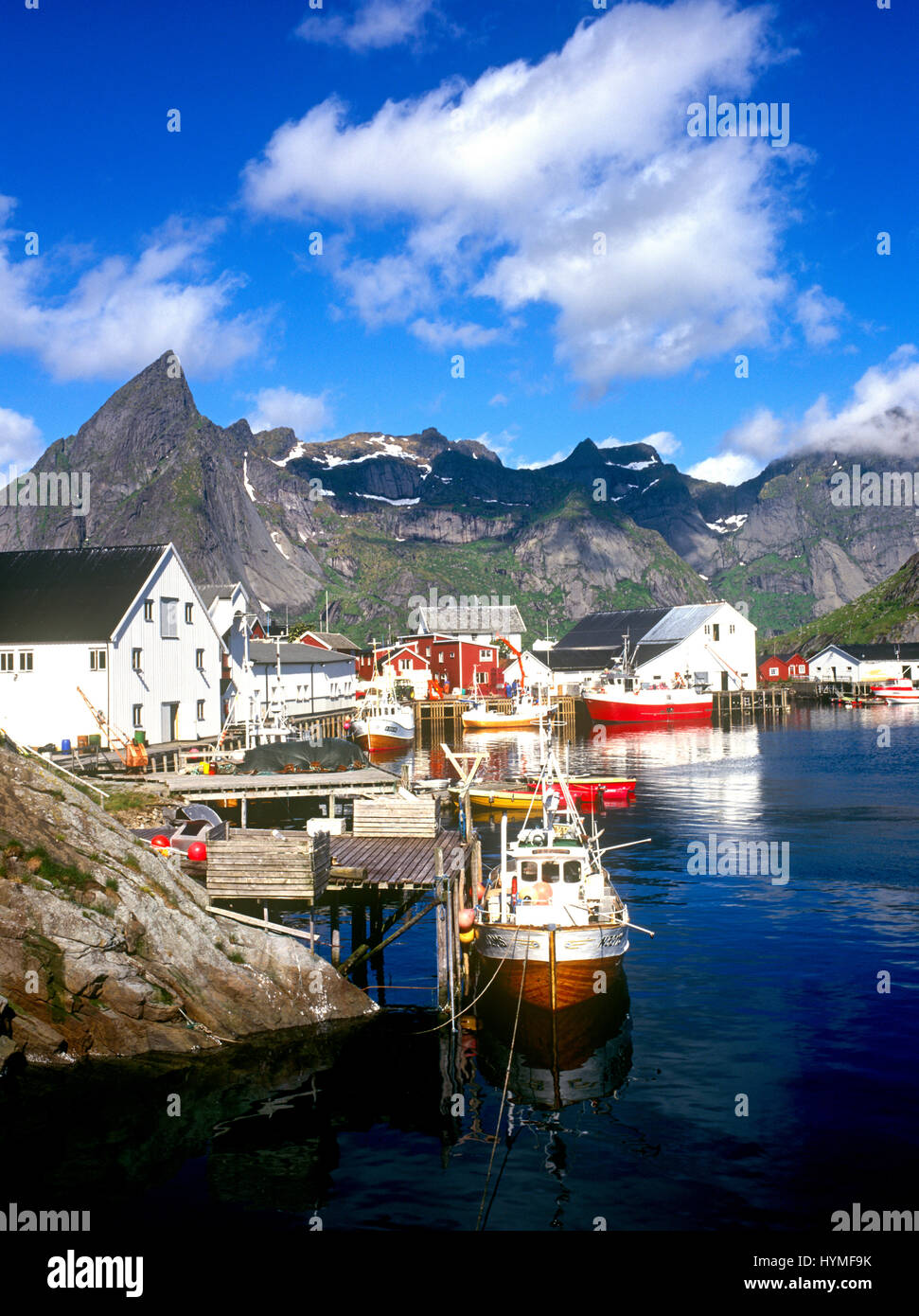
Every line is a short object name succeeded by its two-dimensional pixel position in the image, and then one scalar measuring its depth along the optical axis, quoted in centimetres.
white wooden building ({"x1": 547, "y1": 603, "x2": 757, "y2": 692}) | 13450
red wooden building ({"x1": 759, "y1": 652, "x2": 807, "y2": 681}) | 16875
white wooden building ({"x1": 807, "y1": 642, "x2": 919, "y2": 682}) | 15575
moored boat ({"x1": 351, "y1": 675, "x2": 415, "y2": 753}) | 9156
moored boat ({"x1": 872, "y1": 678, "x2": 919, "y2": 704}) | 13900
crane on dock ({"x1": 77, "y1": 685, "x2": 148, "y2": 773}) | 4912
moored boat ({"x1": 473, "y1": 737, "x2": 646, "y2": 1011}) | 2325
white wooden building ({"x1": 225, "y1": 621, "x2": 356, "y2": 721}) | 7819
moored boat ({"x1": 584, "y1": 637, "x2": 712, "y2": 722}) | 11788
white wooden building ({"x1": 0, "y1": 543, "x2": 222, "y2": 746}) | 5531
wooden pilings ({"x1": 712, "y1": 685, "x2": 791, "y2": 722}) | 12485
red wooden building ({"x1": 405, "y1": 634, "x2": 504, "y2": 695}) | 13425
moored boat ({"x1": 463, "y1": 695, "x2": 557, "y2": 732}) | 10871
